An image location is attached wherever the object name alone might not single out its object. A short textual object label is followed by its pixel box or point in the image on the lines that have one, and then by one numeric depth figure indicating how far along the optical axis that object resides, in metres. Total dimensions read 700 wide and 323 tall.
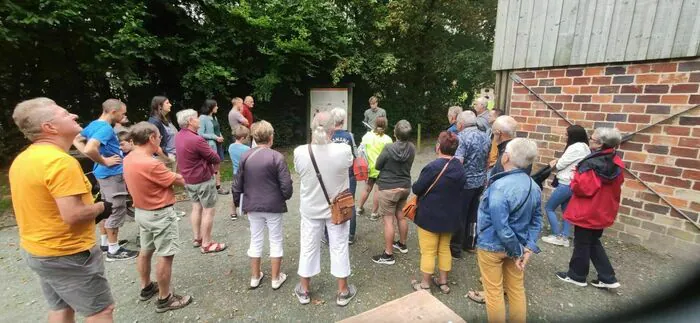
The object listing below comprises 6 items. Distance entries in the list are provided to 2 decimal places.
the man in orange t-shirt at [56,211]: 2.02
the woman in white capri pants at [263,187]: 3.30
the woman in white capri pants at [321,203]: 3.10
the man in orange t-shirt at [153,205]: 2.93
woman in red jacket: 3.27
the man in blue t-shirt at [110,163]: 3.72
